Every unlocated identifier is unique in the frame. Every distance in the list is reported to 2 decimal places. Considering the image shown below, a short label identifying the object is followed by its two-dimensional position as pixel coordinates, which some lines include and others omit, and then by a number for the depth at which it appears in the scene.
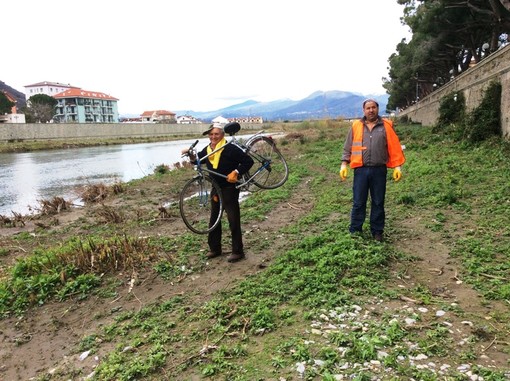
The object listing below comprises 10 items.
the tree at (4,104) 88.00
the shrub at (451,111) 19.02
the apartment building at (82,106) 116.12
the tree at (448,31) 25.42
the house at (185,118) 167.94
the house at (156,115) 155.12
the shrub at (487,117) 12.71
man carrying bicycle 6.05
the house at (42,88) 151.12
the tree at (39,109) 88.70
